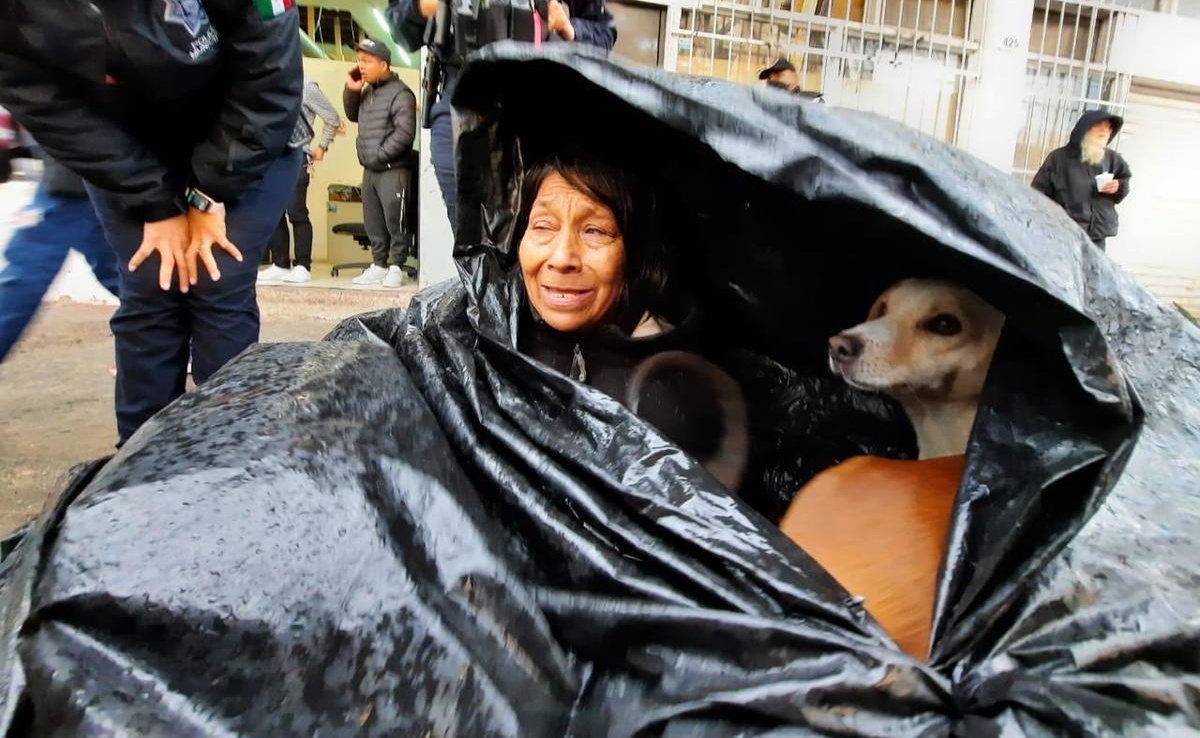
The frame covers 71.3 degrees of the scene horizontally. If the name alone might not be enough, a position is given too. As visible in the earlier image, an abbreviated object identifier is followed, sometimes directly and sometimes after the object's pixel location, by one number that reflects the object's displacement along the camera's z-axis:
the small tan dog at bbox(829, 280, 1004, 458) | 1.00
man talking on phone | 4.73
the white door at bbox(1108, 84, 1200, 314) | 6.88
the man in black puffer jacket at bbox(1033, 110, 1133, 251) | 4.93
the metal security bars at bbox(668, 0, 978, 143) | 5.50
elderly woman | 1.22
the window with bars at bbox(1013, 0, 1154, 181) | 6.32
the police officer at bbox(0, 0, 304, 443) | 1.33
